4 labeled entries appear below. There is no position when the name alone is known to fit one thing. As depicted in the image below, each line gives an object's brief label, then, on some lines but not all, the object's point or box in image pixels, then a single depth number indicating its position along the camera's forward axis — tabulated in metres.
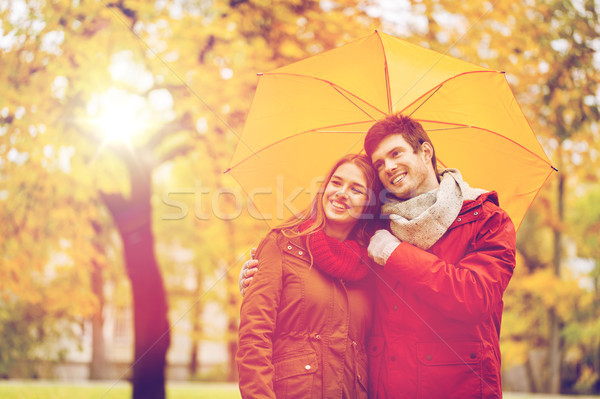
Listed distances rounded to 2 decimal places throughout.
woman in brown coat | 2.48
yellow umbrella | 3.02
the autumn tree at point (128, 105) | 6.20
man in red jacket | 2.43
